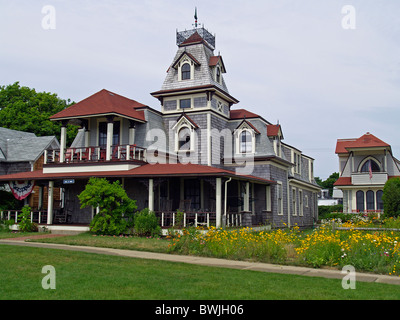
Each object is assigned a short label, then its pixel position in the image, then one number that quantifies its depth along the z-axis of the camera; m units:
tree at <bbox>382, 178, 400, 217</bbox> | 26.02
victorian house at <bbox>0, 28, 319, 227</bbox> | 24.16
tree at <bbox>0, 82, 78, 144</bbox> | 44.44
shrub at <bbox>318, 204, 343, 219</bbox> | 54.67
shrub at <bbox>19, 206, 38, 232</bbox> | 23.16
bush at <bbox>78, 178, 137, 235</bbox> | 20.38
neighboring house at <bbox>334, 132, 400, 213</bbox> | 33.16
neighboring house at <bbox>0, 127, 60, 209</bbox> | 34.00
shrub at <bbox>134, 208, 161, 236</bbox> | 20.61
